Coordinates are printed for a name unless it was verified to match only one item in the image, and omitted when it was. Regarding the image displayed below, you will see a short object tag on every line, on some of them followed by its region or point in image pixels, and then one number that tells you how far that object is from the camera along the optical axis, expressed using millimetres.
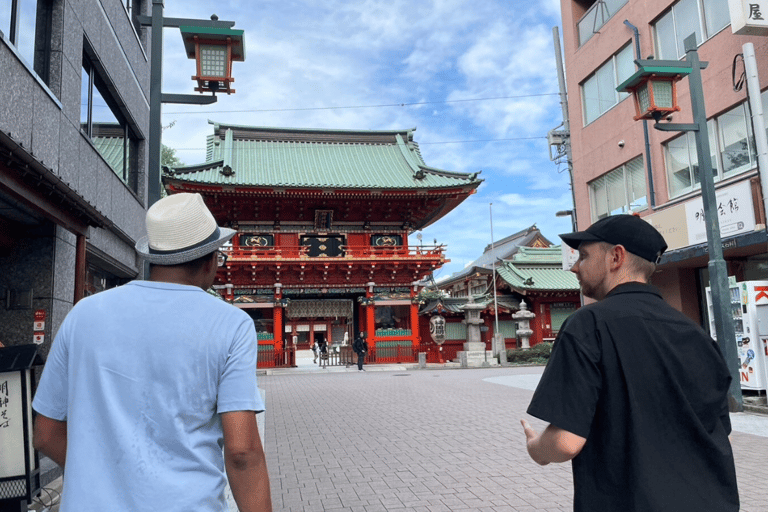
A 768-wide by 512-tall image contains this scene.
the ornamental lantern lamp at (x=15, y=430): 3742
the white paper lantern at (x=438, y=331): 26567
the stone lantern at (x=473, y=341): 25438
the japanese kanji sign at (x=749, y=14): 9633
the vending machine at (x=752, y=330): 9562
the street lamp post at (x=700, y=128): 8797
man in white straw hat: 1686
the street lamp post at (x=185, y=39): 6113
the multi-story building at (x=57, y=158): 5422
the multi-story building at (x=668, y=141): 11219
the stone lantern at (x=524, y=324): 27281
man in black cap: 1812
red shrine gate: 24266
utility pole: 17406
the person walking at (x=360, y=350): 22797
